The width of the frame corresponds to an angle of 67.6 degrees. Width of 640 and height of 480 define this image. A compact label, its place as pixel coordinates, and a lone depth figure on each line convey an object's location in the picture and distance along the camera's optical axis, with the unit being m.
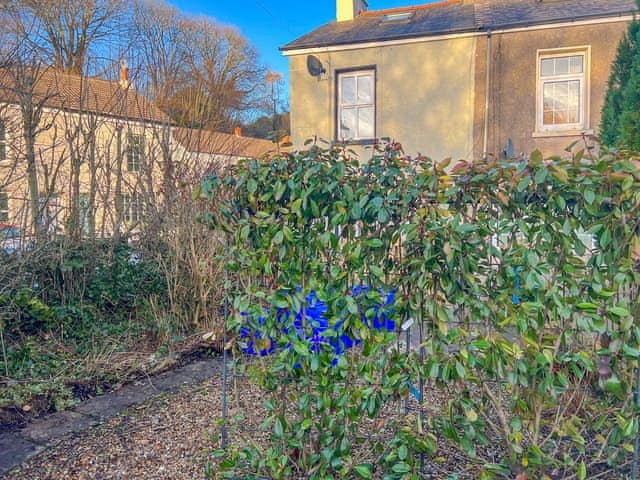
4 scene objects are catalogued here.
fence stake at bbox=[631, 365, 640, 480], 1.88
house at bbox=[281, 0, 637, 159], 9.35
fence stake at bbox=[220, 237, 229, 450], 2.30
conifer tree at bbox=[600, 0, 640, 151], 4.68
